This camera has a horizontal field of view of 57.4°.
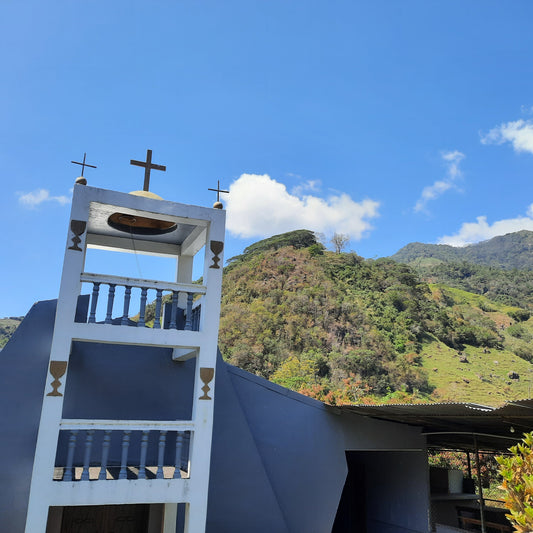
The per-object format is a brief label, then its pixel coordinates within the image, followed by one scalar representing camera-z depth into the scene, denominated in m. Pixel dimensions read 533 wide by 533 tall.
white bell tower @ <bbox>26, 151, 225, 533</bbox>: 5.32
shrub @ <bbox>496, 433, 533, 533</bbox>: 4.12
